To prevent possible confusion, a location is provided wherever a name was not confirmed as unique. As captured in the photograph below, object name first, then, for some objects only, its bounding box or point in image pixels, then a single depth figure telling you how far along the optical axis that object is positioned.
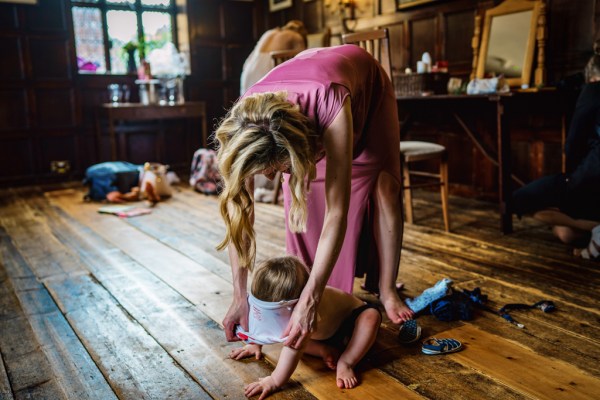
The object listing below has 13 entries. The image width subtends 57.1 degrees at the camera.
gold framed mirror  3.40
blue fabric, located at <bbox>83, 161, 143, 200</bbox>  4.54
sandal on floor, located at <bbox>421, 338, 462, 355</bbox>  1.69
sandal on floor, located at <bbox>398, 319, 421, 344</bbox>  1.77
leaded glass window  5.62
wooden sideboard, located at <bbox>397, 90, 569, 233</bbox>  3.02
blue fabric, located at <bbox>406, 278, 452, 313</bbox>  2.01
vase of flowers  5.66
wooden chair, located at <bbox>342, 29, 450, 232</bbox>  3.05
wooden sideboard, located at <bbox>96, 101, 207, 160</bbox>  5.13
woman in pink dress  1.29
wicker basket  3.61
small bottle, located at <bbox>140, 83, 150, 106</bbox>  5.38
